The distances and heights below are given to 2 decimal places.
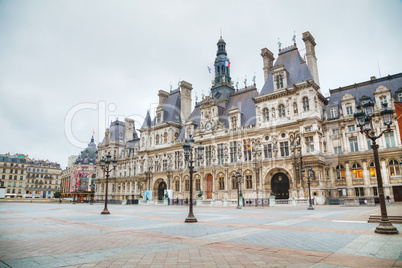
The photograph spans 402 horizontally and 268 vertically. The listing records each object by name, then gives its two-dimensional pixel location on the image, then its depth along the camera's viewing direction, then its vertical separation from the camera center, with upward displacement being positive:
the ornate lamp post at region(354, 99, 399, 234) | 9.80 +2.41
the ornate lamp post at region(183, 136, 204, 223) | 16.02 +2.31
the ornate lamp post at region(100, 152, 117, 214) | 23.98 +2.31
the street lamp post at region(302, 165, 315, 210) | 31.00 +0.99
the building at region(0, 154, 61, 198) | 94.31 +4.81
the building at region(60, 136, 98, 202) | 105.31 +6.38
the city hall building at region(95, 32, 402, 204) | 32.94 +6.05
